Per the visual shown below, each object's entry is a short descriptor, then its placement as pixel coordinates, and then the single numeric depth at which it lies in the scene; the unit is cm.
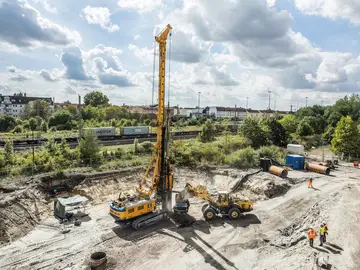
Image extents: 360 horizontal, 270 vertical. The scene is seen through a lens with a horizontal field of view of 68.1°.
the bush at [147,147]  3616
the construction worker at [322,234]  1488
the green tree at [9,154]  2605
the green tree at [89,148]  2980
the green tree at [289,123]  5650
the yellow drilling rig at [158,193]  1786
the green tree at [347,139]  3963
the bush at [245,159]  3262
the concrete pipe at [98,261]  1333
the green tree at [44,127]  5783
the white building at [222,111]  15050
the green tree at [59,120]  6469
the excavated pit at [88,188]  1847
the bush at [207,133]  4588
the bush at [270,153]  3475
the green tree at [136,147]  3519
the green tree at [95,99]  10669
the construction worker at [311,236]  1481
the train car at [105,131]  5242
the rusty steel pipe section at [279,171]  2855
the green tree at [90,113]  7666
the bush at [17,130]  5566
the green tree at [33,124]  5839
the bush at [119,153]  3284
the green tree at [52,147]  2922
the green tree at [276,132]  4709
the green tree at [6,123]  6047
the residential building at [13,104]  10483
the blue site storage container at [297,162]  3294
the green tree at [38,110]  7606
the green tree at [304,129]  5753
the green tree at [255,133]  4366
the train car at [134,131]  5719
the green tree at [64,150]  2945
